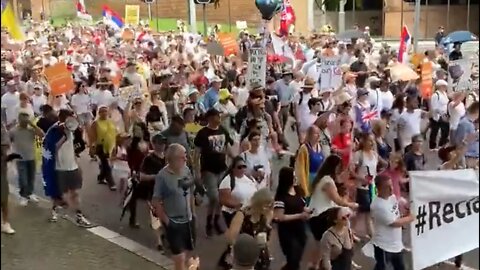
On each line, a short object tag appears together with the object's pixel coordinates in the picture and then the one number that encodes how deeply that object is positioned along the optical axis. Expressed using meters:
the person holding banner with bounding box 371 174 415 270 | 6.47
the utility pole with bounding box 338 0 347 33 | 30.66
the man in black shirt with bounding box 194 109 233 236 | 8.73
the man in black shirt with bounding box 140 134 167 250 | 8.22
